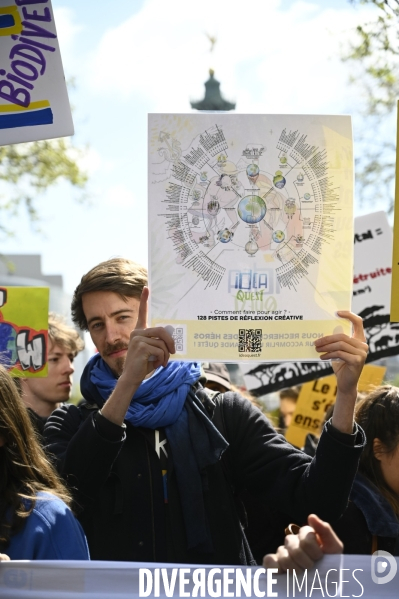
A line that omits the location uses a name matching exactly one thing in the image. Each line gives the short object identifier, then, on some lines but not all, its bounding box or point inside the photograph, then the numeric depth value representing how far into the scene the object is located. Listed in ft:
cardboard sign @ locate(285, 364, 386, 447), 18.03
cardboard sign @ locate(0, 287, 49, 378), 11.59
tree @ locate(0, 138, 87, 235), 45.06
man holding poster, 7.71
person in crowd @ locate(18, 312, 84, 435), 14.06
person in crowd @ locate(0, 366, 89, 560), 6.55
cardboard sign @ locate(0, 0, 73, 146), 8.77
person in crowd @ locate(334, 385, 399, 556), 8.51
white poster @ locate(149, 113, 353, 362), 7.81
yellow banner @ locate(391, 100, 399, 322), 8.07
